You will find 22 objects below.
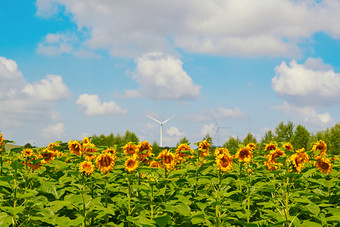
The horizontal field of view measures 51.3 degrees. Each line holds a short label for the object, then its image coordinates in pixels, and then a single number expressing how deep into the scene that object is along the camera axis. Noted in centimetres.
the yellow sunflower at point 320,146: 963
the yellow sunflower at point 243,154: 691
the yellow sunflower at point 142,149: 713
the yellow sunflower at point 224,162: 632
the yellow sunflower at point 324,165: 769
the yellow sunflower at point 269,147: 898
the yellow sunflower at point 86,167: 553
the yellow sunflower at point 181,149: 862
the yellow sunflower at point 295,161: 594
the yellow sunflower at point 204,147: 809
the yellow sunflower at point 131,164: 611
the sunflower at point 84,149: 687
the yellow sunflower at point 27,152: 711
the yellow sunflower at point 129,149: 786
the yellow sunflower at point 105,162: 622
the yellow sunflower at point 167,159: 640
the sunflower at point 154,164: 695
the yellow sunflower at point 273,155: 721
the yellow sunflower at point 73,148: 697
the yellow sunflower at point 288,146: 882
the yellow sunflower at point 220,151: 680
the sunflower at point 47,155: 748
